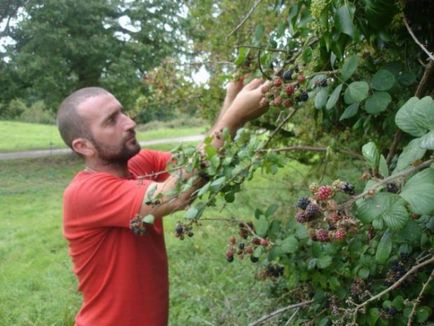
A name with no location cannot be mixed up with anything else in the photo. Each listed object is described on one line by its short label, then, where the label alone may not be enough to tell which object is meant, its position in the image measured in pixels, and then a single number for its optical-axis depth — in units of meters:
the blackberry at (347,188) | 1.01
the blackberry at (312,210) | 1.01
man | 1.94
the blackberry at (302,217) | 1.04
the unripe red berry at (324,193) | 0.97
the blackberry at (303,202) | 1.10
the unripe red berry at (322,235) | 1.09
